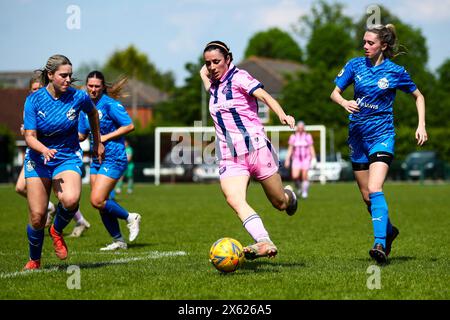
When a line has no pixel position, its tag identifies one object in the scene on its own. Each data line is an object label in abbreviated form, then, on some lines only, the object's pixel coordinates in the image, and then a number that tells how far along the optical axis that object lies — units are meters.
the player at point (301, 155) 47.50
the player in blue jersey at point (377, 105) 16.62
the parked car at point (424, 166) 87.87
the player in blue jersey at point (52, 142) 15.14
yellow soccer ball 14.59
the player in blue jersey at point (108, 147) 20.48
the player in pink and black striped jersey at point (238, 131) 15.21
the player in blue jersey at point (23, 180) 19.69
